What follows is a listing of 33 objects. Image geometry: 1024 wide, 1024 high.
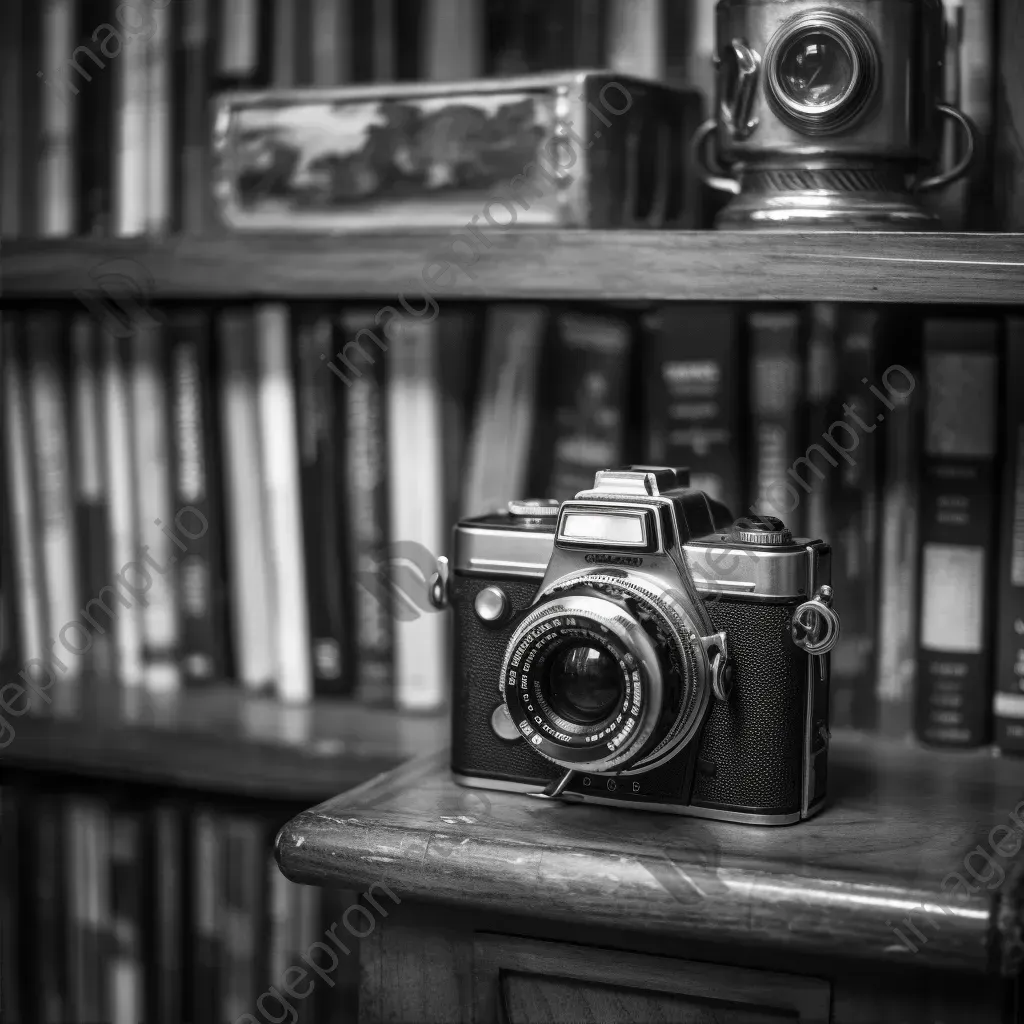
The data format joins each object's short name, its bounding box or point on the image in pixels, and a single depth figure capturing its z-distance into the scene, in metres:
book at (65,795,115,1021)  1.13
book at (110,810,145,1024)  1.13
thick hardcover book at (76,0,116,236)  1.11
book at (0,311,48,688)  1.15
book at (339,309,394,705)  1.06
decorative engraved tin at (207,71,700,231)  0.92
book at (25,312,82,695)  1.14
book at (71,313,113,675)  1.13
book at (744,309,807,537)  0.97
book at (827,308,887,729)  0.96
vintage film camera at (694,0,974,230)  0.83
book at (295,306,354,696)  1.06
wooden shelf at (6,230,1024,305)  0.81
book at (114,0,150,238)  1.10
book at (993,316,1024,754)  0.92
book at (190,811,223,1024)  1.11
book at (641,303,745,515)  0.97
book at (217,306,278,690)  1.09
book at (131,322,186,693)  1.11
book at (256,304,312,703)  1.07
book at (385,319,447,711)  1.04
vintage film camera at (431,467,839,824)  0.76
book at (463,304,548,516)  1.02
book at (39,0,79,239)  1.12
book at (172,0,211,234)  1.09
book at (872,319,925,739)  0.96
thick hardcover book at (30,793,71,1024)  1.15
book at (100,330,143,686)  1.12
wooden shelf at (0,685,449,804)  1.01
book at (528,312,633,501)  1.01
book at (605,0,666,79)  1.00
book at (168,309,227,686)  1.10
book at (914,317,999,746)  0.93
